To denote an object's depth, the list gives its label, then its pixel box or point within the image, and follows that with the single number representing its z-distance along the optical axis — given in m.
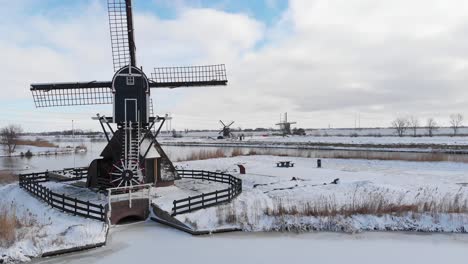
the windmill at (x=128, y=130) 18.52
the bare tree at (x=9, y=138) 62.17
